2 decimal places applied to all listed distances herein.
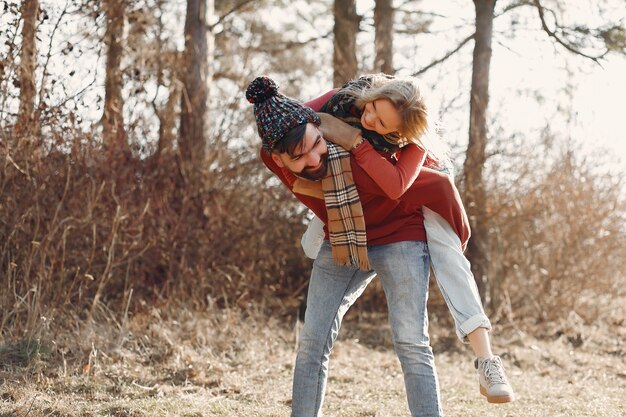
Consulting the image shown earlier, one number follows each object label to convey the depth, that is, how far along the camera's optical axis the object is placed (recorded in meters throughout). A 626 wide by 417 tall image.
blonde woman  3.26
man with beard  3.30
